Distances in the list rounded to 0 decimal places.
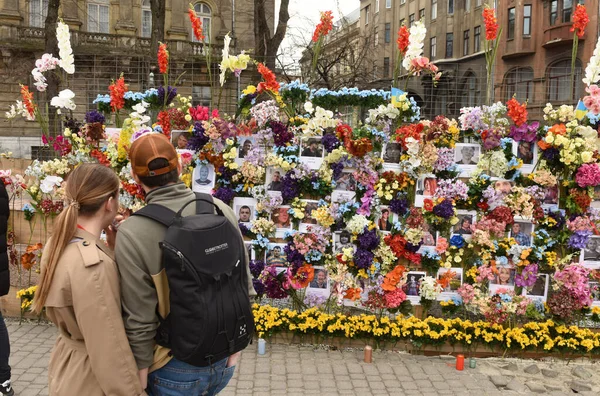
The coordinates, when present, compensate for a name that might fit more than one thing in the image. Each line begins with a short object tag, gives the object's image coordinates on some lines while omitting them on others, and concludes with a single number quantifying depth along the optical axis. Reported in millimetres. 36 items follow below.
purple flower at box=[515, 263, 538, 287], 5527
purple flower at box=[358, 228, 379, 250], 5504
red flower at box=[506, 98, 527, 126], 5441
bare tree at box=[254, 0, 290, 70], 15898
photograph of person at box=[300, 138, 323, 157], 5730
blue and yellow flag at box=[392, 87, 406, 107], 5590
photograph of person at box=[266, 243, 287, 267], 5805
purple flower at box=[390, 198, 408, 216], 5535
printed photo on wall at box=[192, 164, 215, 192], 5871
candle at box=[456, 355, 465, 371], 5234
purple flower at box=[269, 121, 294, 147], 5699
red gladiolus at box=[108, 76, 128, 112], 5930
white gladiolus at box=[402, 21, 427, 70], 5445
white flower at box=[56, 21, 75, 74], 5824
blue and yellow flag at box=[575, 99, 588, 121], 5480
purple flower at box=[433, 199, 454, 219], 5414
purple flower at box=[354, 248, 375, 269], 5523
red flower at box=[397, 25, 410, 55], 5691
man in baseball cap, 2371
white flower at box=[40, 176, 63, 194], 5992
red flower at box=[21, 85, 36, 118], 6387
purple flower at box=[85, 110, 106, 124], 6078
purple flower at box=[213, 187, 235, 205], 5730
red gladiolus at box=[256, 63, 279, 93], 5604
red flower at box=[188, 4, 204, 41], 6031
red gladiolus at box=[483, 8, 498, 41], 5633
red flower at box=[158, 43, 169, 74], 6000
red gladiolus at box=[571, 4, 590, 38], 5672
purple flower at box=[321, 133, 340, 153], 5586
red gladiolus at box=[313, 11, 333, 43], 5996
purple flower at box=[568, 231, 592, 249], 5473
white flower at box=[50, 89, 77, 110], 5871
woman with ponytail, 2275
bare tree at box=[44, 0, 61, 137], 14023
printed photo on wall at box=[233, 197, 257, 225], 5887
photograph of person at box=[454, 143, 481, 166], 5641
